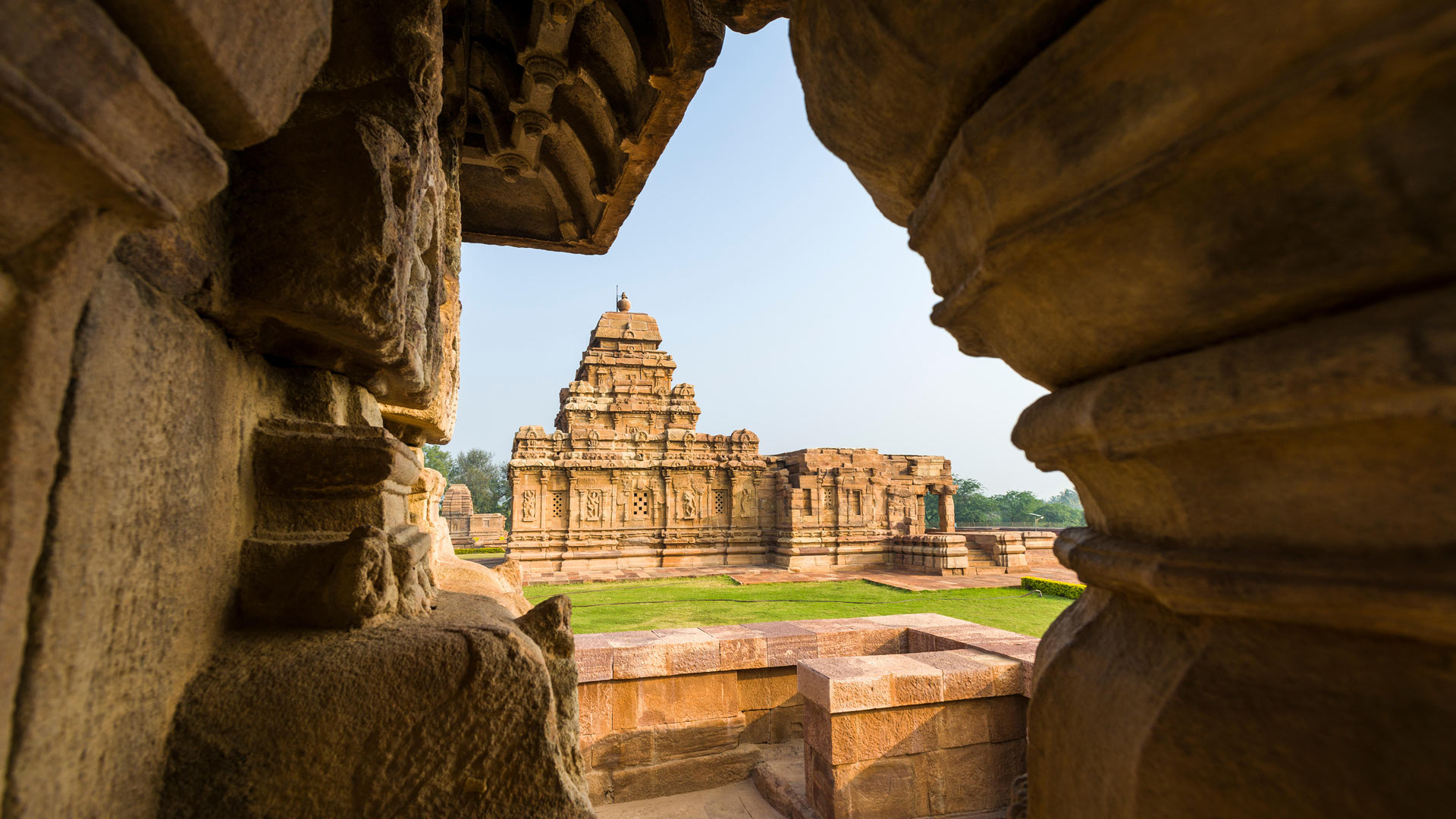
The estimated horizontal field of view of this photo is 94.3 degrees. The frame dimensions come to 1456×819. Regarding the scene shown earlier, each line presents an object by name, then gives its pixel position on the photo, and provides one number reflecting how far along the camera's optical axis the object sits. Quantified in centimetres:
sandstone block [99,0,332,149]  63
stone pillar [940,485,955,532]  1897
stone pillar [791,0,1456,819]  60
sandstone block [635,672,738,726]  427
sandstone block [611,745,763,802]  415
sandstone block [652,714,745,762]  426
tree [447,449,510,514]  4700
